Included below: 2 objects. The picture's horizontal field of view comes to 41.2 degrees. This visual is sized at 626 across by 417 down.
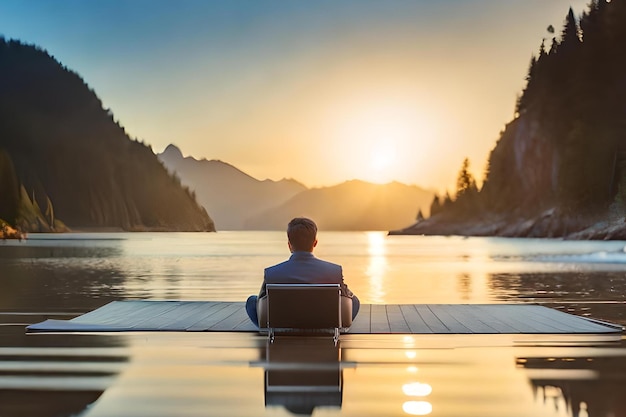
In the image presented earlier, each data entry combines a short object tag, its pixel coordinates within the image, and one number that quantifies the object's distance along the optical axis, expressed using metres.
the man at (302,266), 8.38
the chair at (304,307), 8.26
